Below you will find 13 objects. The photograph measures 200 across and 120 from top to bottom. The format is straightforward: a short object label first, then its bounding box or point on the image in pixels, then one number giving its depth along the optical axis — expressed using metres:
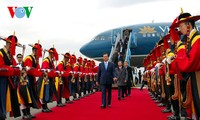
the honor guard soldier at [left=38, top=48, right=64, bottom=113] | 5.16
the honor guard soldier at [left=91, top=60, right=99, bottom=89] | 10.85
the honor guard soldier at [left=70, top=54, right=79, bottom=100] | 7.34
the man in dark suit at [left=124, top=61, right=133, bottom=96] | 8.86
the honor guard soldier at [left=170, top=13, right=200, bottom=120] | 2.22
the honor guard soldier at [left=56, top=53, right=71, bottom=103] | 6.25
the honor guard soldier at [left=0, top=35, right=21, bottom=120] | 3.56
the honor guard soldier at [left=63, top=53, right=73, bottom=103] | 6.82
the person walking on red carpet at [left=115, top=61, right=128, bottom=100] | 7.92
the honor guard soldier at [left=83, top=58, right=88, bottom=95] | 9.08
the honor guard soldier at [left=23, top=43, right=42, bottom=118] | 4.36
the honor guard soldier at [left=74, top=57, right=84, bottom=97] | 8.08
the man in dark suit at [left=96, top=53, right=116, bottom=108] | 6.01
